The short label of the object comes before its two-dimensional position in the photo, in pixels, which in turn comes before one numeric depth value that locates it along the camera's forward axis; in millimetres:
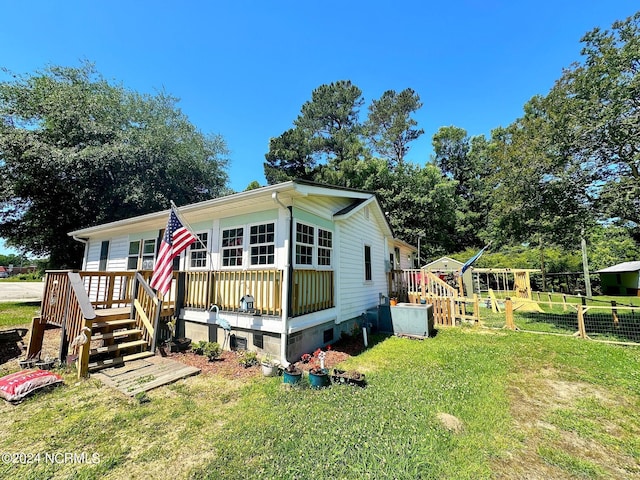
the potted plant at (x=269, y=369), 5132
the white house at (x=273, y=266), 5891
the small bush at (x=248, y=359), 5621
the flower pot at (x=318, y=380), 4570
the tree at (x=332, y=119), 26734
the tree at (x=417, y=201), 23609
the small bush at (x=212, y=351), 5945
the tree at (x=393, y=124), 28094
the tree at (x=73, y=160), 15070
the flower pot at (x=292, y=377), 4676
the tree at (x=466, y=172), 26234
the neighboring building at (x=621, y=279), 19672
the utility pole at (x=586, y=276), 16441
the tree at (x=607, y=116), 7773
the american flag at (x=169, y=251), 6070
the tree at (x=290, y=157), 26766
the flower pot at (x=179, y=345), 6394
